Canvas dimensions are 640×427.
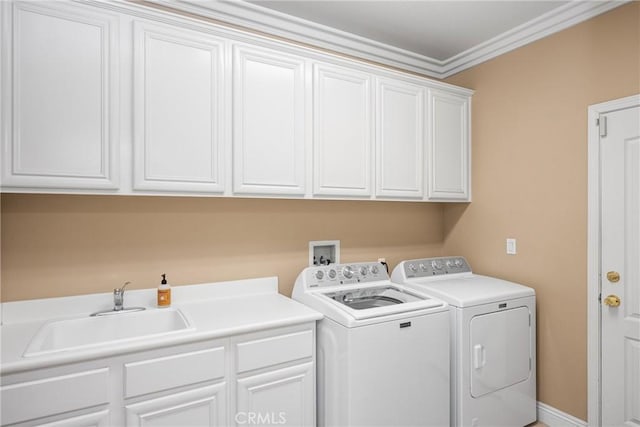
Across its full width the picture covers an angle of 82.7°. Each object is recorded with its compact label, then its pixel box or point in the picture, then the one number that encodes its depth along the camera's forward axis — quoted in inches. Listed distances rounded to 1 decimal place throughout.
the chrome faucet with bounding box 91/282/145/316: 75.7
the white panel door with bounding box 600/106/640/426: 80.0
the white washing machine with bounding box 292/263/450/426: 72.2
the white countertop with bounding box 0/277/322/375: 55.7
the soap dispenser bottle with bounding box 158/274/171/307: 79.3
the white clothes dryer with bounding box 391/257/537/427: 85.3
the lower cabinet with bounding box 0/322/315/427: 53.8
